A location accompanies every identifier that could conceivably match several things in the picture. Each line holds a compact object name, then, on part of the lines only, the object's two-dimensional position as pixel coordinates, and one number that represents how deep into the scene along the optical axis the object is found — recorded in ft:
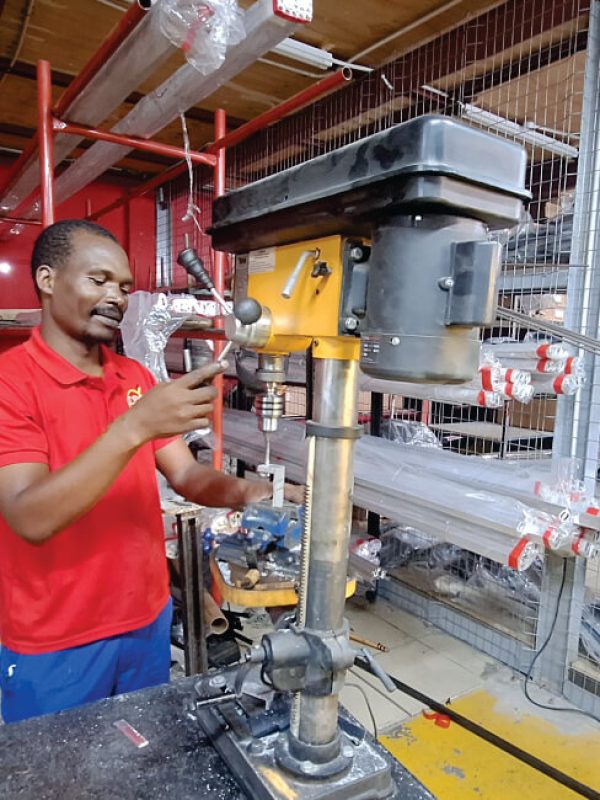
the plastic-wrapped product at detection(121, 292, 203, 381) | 6.06
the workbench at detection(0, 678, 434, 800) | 1.92
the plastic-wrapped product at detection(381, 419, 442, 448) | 9.86
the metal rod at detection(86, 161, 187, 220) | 8.53
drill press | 1.62
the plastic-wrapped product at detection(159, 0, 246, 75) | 4.00
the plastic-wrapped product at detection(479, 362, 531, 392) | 6.57
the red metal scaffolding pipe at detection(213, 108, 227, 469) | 6.73
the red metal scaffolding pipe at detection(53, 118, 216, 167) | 6.33
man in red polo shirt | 3.31
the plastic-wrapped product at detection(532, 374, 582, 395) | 6.46
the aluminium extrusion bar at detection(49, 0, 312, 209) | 4.10
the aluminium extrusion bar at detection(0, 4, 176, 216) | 4.41
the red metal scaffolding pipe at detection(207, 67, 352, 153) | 5.09
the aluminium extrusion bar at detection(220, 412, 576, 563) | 6.28
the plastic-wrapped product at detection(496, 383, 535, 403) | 6.50
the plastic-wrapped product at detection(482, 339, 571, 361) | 6.54
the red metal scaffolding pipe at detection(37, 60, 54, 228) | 5.98
